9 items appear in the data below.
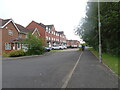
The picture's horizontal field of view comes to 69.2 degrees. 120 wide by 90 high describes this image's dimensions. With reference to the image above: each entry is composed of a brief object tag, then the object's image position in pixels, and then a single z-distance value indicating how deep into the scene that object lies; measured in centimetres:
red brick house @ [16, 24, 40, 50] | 1970
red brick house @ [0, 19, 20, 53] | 1624
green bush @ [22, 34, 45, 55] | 1366
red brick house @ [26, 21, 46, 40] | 3293
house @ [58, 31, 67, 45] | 4800
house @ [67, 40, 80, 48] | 6711
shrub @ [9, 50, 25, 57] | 1204
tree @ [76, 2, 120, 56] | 939
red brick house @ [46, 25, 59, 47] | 3553
